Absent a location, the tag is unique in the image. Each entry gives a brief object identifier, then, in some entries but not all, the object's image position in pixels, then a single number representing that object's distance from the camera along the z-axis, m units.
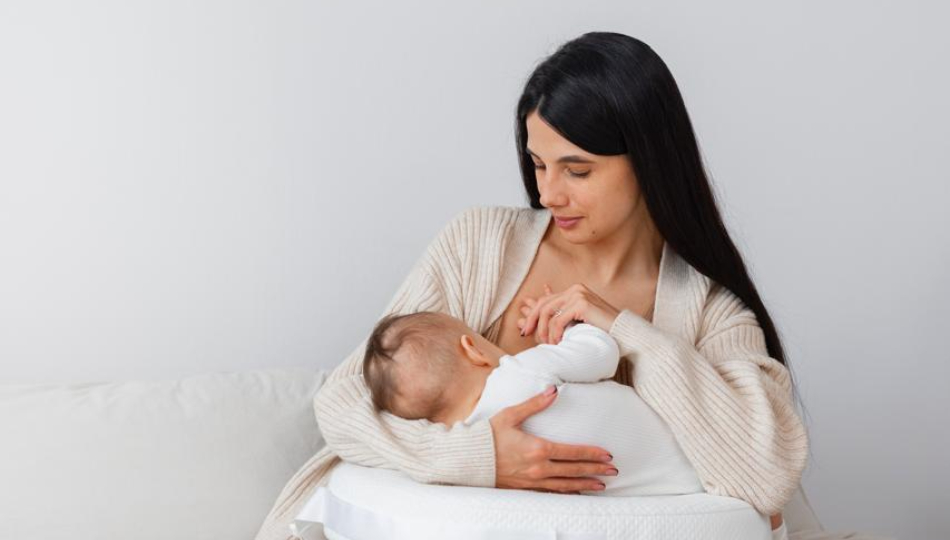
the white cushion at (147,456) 1.92
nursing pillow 1.67
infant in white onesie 1.74
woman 1.78
